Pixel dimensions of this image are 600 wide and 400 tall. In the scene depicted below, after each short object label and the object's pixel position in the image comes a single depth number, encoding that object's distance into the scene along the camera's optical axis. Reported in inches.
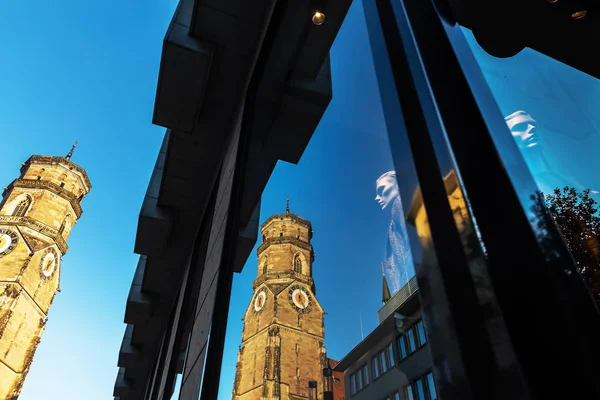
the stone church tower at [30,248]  1606.8
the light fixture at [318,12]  145.9
